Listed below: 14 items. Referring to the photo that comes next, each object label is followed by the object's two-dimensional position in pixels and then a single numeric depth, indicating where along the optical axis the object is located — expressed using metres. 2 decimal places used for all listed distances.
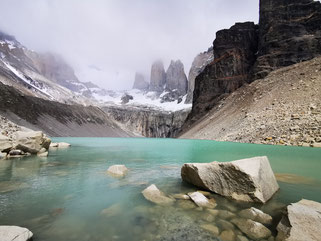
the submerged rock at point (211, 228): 3.80
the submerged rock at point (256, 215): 4.26
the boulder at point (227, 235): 3.57
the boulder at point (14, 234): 3.04
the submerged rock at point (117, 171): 8.92
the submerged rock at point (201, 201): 5.10
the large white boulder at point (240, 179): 5.45
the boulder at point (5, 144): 13.38
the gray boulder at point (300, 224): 3.32
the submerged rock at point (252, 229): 3.65
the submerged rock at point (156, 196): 5.42
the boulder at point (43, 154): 14.82
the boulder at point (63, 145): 24.48
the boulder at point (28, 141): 14.67
